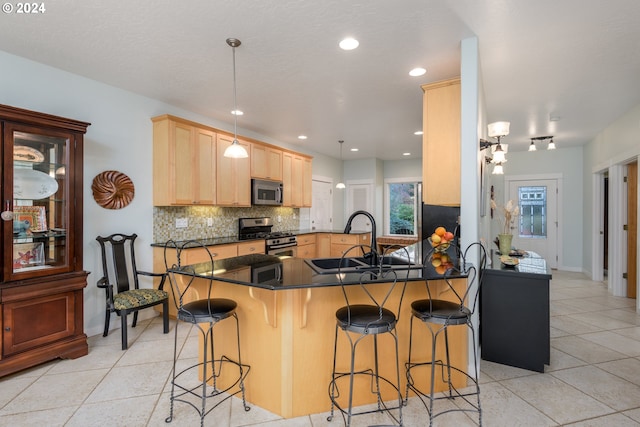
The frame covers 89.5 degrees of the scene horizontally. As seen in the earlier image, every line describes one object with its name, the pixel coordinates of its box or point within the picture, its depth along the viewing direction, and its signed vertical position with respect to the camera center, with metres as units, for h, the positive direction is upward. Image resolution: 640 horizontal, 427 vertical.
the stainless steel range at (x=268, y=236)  4.95 -0.35
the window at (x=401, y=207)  7.84 +0.16
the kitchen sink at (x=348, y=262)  2.44 -0.38
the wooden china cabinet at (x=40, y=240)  2.42 -0.21
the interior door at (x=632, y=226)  4.64 -0.20
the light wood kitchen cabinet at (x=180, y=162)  3.76 +0.63
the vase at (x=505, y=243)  3.30 -0.31
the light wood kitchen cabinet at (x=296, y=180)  5.77 +0.64
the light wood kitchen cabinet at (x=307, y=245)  5.70 -0.58
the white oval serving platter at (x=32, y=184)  2.54 +0.25
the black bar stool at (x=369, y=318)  1.71 -0.57
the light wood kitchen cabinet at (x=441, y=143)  2.72 +0.61
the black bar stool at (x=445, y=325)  1.83 -0.78
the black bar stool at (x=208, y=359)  1.85 -1.01
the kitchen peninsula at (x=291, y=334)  1.99 -0.76
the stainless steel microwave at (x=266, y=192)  4.92 +0.34
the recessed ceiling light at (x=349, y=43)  2.48 +1.33
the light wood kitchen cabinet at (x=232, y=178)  4.38 +0.51
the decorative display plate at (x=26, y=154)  2.52 +0.49
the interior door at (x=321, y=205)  7.14 +0.19
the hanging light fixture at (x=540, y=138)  5.65 +1.33
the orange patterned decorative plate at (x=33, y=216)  2.54 -0.01
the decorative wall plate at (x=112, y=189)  3.32 +0.27
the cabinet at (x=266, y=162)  4.99 +0.84
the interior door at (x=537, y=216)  6.79 -0.07
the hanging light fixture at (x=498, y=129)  3.16 +0.83
